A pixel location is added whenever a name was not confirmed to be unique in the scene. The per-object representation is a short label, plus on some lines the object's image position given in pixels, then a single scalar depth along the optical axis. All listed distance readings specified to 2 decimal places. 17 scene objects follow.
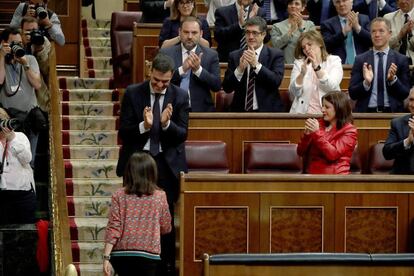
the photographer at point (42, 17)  19.67
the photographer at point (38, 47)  18.56
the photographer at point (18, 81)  17.92
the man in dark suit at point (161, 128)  14.57
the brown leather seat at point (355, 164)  16.12
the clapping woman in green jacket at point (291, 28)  18.87
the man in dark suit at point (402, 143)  14.92
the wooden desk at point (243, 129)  16.48
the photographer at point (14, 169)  16.64
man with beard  16.72
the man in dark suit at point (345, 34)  19.22
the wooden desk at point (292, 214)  14.06
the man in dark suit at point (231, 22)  19.11
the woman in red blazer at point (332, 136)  14.59
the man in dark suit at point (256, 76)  16.92
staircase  16.69
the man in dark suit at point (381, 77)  17.39
